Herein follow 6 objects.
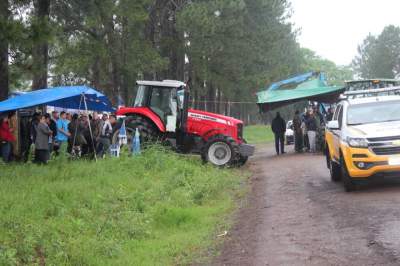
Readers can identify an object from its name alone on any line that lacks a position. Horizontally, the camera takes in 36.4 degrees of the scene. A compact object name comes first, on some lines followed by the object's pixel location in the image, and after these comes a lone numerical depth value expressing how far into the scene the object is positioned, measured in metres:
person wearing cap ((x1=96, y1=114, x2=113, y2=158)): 19.90
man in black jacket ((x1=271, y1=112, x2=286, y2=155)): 24.83
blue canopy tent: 17.73
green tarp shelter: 24.48
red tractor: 19.52
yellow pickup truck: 11.59
